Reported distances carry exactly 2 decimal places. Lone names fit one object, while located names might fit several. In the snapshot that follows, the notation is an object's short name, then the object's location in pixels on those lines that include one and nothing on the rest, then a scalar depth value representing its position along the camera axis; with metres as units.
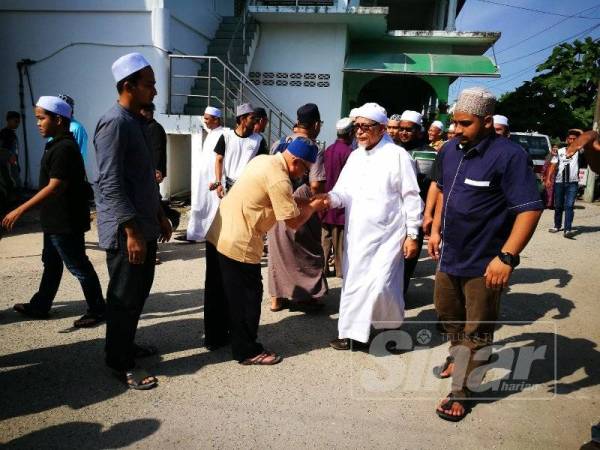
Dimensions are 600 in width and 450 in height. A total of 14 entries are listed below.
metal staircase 10.00
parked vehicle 13.61
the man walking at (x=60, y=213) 3.28
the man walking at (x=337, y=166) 4.61
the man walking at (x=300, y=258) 4.13
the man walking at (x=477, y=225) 2.45
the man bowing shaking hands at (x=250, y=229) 2.87
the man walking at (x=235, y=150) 5.33
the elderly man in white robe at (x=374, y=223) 3.26
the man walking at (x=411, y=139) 4.43
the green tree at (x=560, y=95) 18.56
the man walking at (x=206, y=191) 5.91
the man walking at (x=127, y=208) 2.54
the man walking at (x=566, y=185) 7.98
